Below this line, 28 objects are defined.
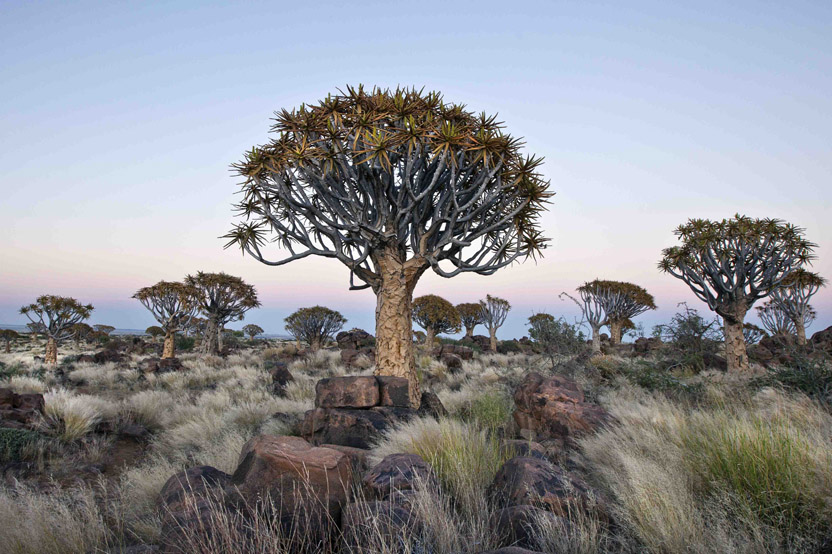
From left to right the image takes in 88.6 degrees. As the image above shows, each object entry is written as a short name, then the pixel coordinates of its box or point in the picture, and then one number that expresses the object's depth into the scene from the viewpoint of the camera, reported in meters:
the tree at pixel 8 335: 40.29
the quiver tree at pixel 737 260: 15.17
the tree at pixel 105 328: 56.82
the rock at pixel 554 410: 6.03
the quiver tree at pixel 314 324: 29.72
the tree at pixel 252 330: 53.66
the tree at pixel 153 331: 50.23
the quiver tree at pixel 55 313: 23.77
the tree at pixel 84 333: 41.94
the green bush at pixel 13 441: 6.47
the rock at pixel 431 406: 7.98
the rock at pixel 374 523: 2.50
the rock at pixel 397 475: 3.25
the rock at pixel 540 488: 3.01
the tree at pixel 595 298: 26.97
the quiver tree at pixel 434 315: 30.06
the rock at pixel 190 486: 3.25
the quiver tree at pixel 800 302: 24.55
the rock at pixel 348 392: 7.04
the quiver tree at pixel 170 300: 23.67
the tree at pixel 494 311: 34.50
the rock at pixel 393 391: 7.36
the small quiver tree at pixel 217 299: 24.14
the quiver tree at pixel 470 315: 36.38
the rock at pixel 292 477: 3.13
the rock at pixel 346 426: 6.29
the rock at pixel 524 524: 2.60
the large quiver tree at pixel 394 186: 8.05
